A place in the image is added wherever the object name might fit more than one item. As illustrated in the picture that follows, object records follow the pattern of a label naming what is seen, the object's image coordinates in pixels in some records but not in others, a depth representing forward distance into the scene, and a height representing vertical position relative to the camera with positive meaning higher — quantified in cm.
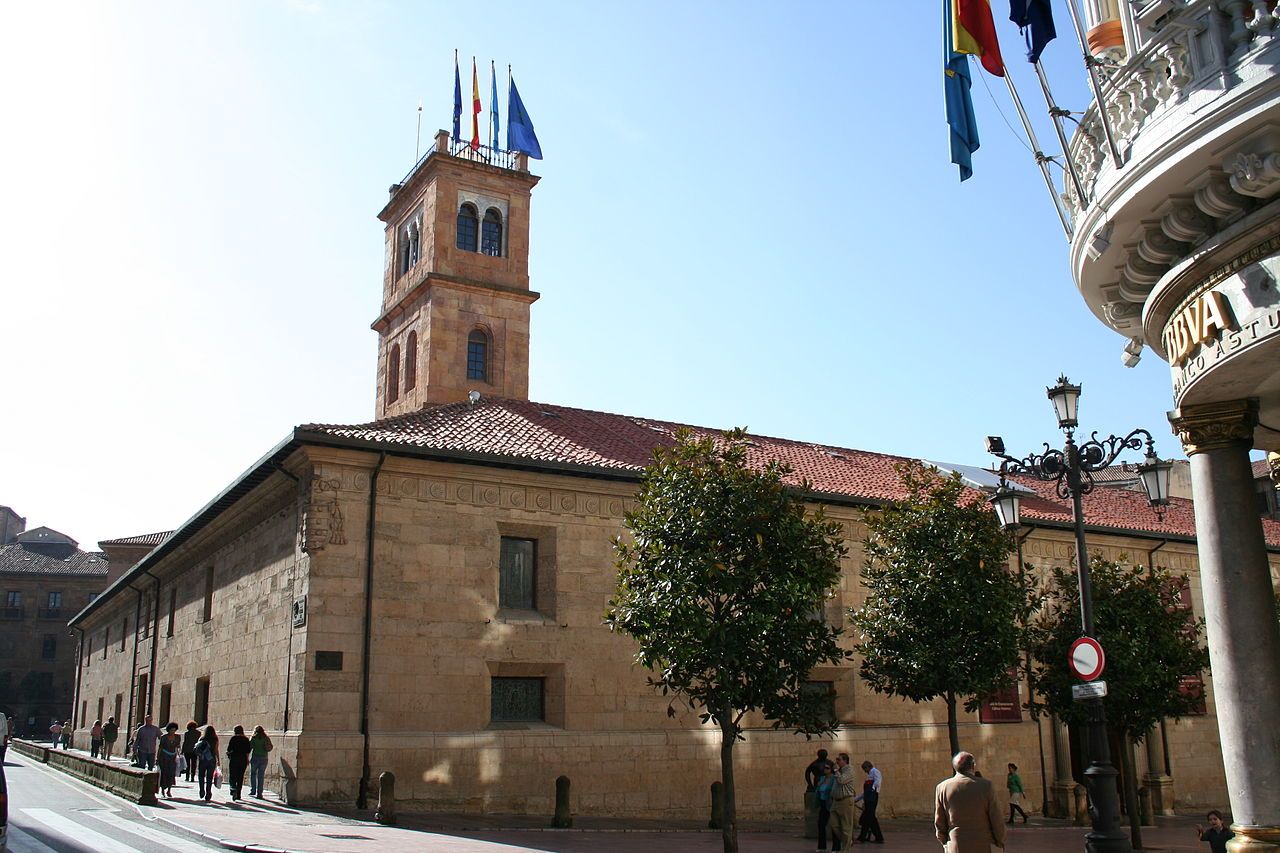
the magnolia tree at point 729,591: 1602 +110
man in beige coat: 909 -126
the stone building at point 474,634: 1942 +72
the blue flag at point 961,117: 1337 +659
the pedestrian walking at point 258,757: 1941 -146
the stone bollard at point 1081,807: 2711 -356
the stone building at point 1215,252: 822 +342
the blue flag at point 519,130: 4125 +2007
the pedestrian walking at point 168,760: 2081 -160
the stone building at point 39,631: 7556 +320
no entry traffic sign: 1259 +3
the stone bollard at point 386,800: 1722 -199
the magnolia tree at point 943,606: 2073 +110
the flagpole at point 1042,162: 1123 +515
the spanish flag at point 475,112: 4222 +2169
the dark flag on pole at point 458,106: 4297 +2203
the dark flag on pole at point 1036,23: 1168 +673
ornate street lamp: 1255 +230
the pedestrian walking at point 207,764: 2039 -166
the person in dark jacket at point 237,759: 1945 -149
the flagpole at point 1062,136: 1024 +501
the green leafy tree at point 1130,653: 2217 +17
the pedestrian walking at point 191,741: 2405 -145
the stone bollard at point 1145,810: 2662 -362
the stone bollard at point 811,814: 1850 -249
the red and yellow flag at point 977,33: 1236 +702
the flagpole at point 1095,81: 925 +498
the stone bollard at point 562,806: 1867 -231
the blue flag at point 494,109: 4238 +2171
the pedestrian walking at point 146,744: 2447 -151
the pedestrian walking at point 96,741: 3369 -201
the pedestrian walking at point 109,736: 3209 -174
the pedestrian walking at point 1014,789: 2539 -289
